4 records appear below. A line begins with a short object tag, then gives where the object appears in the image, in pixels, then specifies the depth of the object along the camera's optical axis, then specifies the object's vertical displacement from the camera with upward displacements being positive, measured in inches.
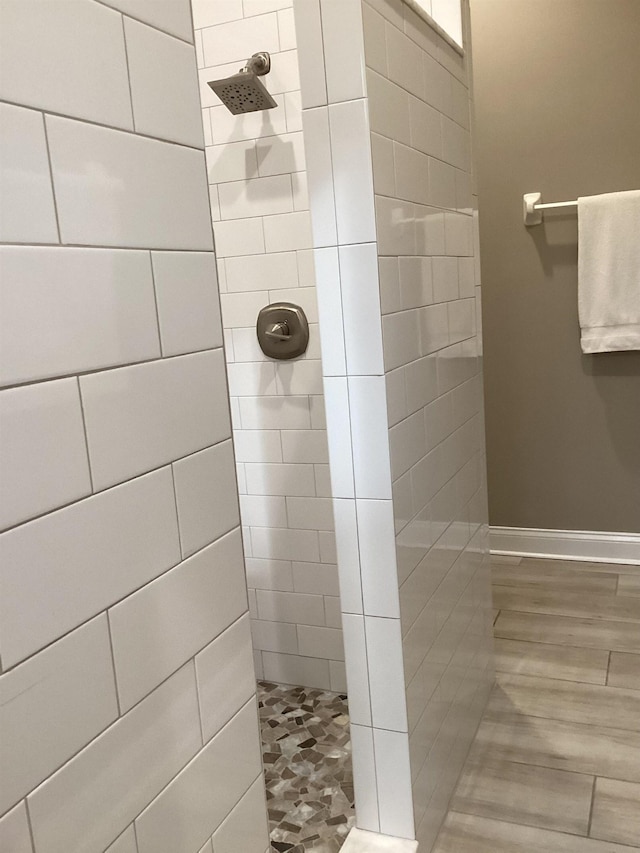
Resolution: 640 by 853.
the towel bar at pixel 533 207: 110.0 +12.0
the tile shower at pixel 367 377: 50.6 -6.6
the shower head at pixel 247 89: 69.2 +21.2
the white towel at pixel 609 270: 104.4 +1.8
